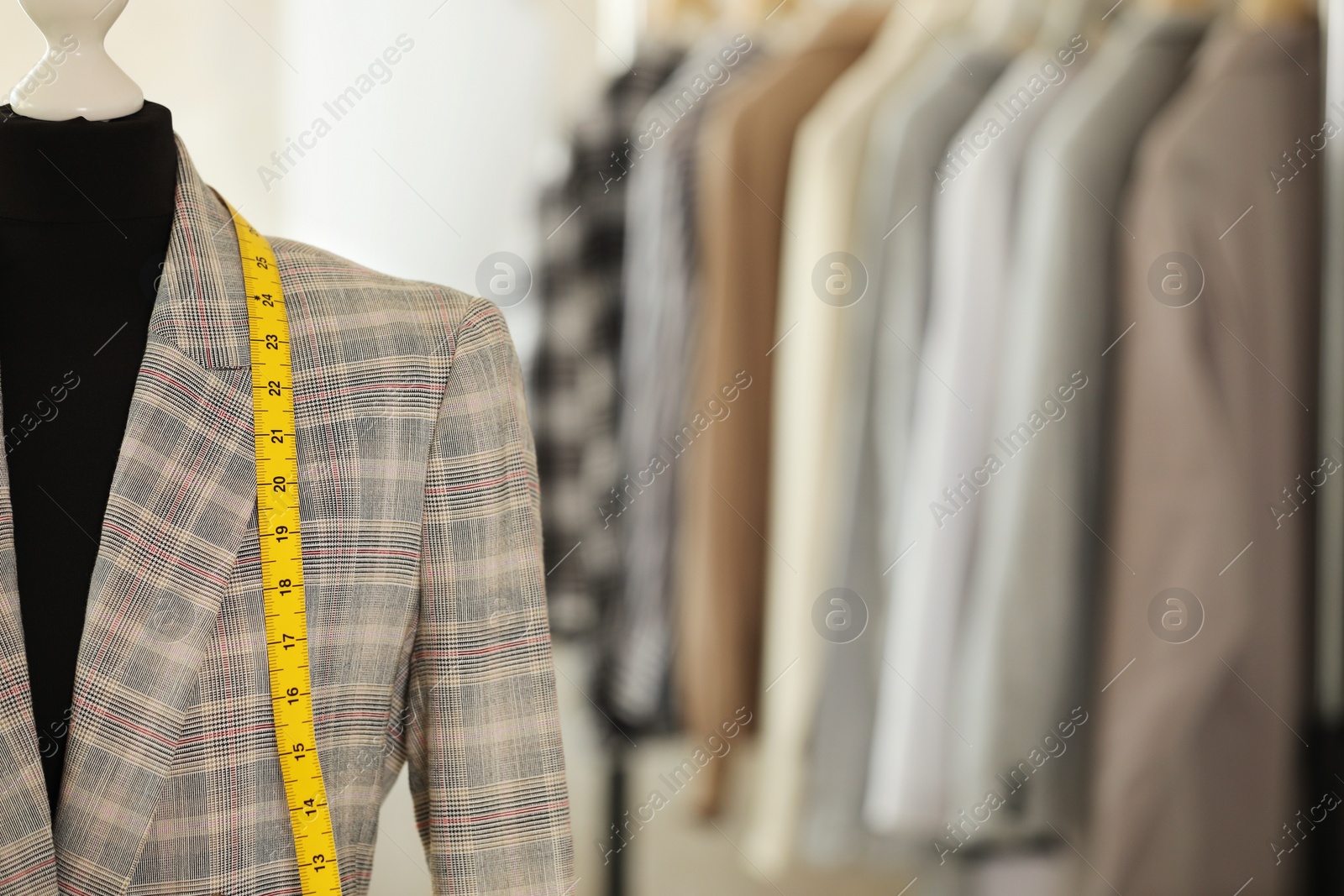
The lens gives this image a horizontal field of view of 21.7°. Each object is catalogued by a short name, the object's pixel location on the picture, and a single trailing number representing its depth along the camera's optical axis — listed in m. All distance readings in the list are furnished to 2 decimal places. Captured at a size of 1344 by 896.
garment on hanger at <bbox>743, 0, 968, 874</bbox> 2.63
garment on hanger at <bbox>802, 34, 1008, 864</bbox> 2.58
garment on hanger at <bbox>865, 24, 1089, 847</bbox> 2.47
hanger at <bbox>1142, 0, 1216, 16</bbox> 2.57
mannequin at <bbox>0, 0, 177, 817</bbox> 1.72
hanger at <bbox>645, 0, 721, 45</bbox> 3.25
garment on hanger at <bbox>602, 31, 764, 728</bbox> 2.90
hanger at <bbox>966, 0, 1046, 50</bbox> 2.68
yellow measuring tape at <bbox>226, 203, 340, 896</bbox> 1.72
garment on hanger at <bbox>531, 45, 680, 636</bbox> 3.24
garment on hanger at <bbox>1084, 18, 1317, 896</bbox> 2.34
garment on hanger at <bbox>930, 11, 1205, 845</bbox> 2.39
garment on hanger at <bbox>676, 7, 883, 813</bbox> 2.76
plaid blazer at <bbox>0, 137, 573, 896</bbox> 1.70
